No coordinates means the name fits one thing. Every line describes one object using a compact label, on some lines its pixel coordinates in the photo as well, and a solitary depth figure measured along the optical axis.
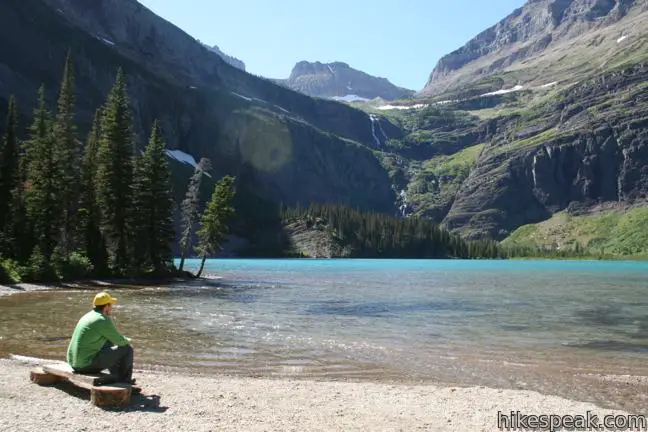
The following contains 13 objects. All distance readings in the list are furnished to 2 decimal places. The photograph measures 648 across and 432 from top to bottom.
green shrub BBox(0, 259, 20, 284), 52.34
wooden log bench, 13.43
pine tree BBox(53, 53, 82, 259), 65.38
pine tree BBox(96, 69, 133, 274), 71.50
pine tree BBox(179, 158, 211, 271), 83.94
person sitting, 14.08
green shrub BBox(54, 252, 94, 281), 60.59
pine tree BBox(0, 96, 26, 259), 62.03
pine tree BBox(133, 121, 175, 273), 73.69
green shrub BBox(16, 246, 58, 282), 56.06
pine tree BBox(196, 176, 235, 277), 81.75
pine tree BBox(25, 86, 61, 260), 63.25
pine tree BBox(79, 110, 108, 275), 68.69
